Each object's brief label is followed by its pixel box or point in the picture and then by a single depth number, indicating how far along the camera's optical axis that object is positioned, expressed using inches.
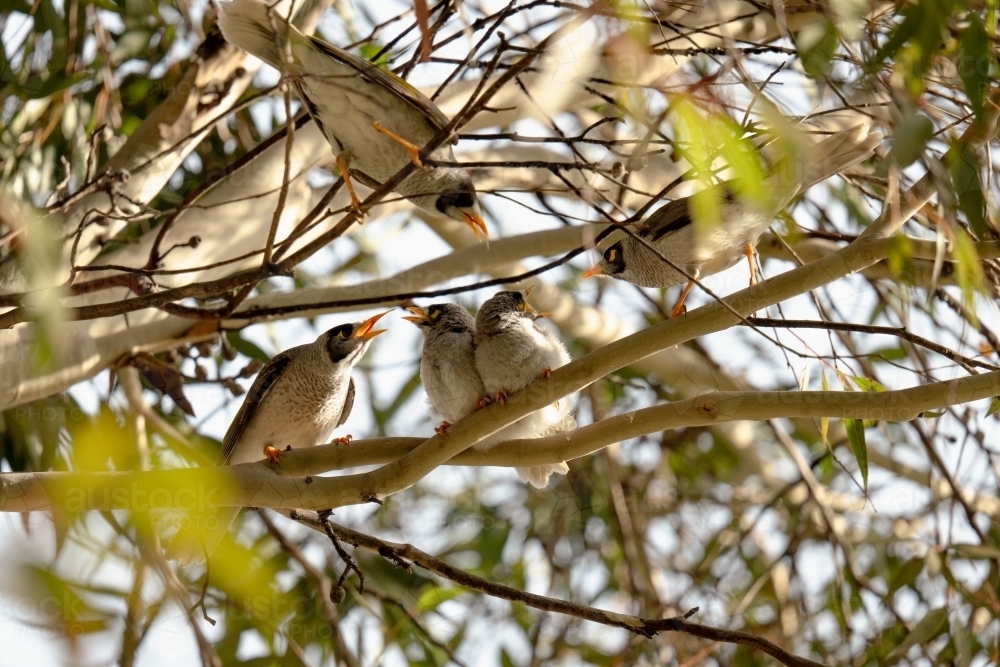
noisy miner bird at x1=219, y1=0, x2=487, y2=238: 231.5
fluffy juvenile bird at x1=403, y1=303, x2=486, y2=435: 245.6
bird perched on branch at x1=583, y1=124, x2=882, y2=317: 205.5
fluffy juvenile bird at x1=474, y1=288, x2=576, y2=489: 236.1
